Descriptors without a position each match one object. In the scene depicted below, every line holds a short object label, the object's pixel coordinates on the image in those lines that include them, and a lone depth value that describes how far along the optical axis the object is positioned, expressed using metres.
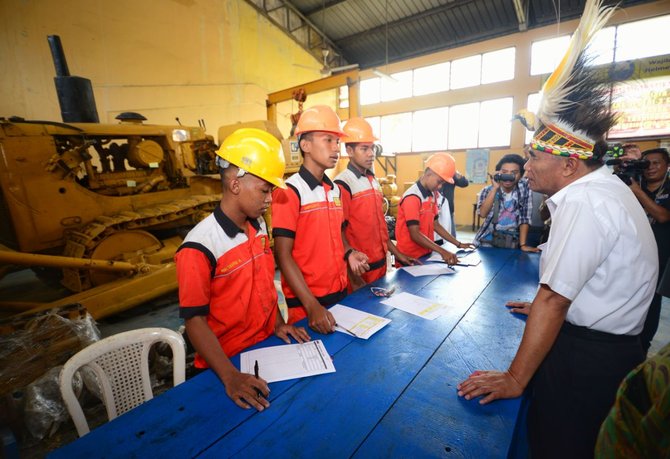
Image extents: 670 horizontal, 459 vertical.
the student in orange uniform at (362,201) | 2.77
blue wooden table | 0.92
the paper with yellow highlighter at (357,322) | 1.58
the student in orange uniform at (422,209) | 3.00
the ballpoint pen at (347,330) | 1.55
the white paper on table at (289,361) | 1.26
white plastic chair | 1.51
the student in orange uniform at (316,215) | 2.06
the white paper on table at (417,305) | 1.81
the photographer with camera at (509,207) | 3.41
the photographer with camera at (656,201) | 2.73
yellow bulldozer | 3.65
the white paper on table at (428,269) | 2.55
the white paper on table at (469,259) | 2.83
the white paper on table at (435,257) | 2.96
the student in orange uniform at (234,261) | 1.36
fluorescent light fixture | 9.78
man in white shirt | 1.06
